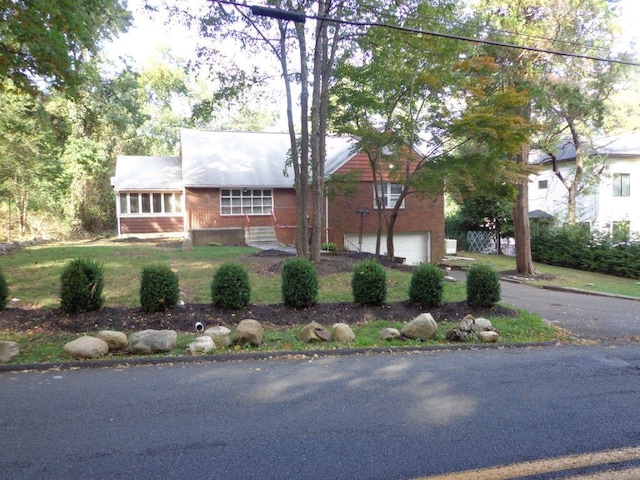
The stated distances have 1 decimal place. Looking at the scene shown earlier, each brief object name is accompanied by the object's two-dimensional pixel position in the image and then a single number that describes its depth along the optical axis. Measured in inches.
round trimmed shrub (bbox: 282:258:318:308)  328.5
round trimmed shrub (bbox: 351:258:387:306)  337.1
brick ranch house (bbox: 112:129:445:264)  868.0
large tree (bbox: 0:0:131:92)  298.2
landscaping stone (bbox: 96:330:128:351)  245.1
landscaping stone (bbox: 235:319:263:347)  260.4
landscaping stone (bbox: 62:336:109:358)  231.8
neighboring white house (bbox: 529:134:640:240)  1128.8
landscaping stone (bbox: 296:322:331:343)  271.9
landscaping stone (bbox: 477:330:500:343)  291.4
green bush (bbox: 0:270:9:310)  295.2
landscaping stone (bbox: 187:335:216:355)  247.4
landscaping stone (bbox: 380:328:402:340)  286.2
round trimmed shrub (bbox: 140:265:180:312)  300.7
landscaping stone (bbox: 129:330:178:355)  244.7
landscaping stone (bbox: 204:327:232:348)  259.0
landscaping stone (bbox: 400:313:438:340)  289.0
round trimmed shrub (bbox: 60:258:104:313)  290.0
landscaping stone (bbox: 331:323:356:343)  278.2
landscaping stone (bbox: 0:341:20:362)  224.9
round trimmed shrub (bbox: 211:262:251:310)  313.4
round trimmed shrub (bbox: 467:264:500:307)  348.5
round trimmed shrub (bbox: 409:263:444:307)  342.6
